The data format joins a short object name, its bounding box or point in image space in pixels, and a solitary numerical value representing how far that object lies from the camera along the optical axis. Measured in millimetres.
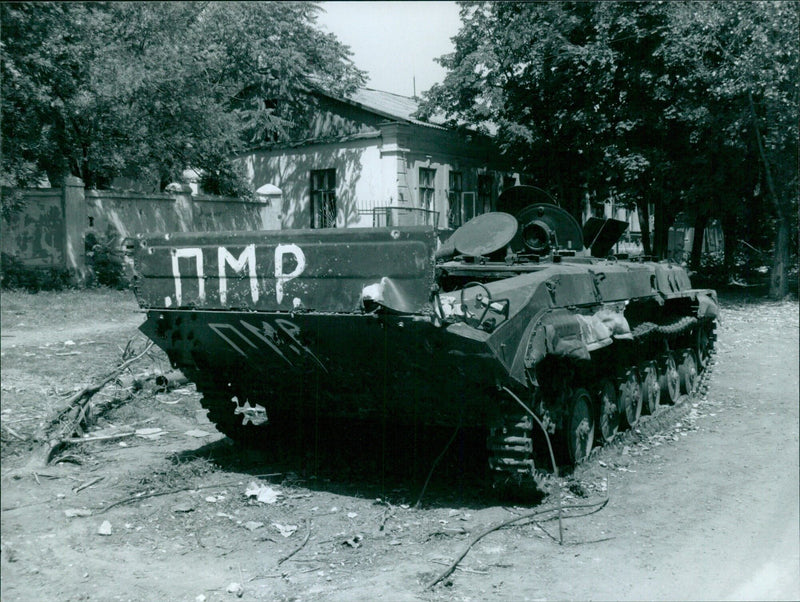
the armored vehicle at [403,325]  5031
